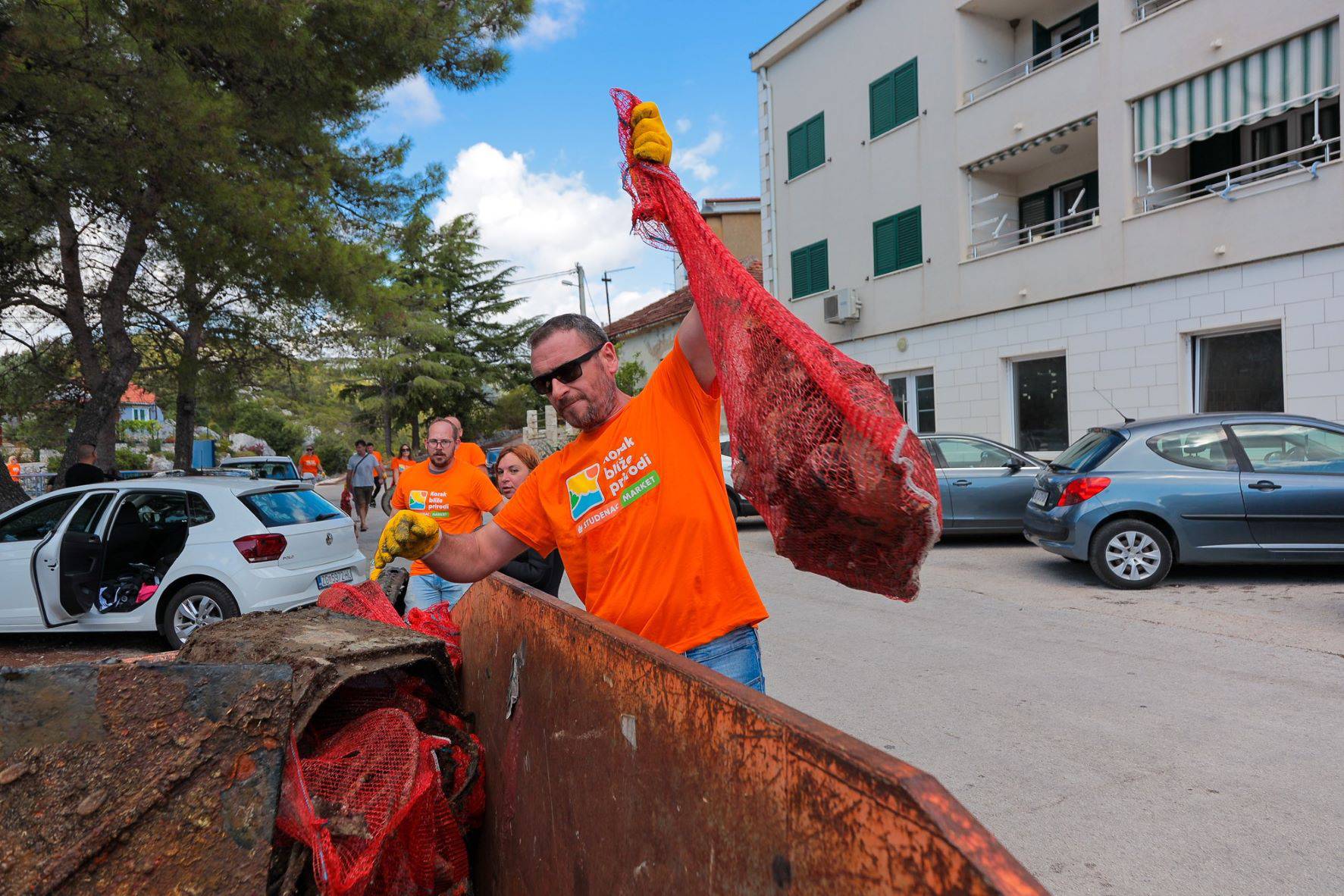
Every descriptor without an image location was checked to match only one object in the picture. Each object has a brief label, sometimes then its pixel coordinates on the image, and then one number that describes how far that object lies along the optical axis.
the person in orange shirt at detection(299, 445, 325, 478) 20.11
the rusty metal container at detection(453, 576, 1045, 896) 1.08
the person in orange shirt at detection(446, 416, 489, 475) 6.61
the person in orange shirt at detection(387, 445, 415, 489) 17.48
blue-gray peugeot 7.57
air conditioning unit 18.16
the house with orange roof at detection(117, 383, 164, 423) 49.21
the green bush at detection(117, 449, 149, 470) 28.70
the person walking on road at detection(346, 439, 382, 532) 16.55
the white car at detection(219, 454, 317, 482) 16.83
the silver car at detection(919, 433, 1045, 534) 10.77
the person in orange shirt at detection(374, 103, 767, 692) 2.24
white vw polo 6.85
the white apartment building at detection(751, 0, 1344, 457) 11.35
